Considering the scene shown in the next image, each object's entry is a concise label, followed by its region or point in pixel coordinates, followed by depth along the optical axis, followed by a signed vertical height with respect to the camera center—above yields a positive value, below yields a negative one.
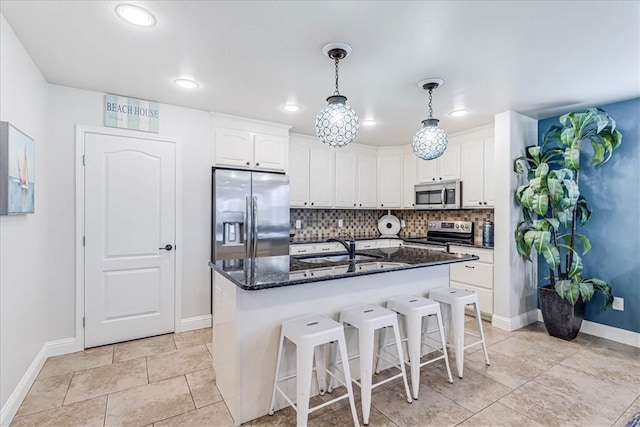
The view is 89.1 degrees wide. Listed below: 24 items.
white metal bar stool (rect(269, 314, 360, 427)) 1.74 -0.73
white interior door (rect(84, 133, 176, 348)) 3.00 -0.21
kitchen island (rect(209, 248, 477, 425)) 1.92 -0.58
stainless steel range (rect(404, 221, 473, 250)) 4.27 -0.25
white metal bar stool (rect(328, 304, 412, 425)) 1.90 -0.71
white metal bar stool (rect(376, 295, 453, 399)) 2.18 -0.71
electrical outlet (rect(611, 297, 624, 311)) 3.17 -0.86
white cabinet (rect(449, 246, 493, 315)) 3.73 -0.72
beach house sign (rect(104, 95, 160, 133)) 3.05 +0.99
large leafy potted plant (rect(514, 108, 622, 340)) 3.04 +0.05
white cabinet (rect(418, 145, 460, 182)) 4.41 +0.69
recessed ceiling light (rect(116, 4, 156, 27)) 1.77 +1.13
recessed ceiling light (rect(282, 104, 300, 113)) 3.35 +1.14
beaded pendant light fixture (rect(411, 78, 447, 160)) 2.51 +0.58
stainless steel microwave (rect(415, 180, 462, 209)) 4.32 +0.29
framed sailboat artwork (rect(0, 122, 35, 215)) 1.82 +0.27
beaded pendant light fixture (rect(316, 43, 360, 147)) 2.05 +0.60
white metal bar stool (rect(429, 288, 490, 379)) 2.43 -0.70
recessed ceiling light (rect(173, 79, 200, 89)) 2.74 +1.13
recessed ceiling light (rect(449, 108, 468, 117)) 3.49 +1.13
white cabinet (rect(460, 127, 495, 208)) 3.99 +0.59
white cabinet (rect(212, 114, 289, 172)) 3.62 +0.84
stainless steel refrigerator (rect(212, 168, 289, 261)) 3.46 +0.01
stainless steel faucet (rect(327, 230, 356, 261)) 2.69 -0.27
